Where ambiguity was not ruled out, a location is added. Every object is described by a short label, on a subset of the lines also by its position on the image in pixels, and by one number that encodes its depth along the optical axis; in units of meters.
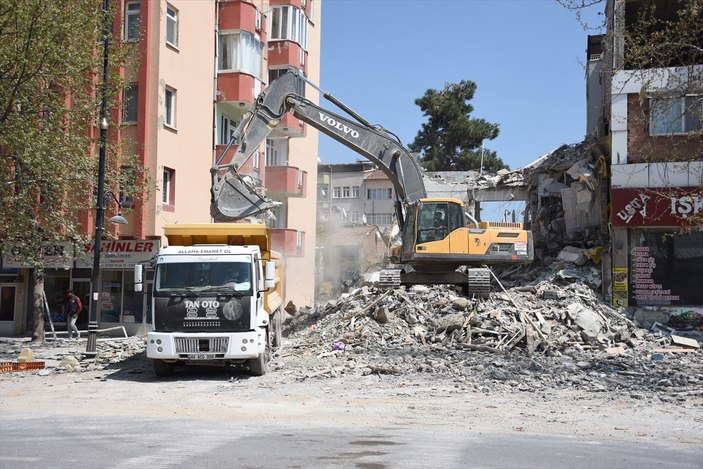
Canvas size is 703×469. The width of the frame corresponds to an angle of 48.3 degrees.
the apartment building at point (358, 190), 78.12
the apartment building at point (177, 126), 27.52
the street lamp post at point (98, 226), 19.36
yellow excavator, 20.03
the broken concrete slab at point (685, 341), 19.98
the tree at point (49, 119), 18.06
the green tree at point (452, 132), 65.62
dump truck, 15.36
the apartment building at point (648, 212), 23.16
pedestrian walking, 26.66
